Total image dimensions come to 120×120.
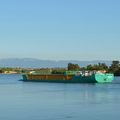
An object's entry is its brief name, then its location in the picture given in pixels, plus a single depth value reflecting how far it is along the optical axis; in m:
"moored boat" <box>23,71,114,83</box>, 86.81
